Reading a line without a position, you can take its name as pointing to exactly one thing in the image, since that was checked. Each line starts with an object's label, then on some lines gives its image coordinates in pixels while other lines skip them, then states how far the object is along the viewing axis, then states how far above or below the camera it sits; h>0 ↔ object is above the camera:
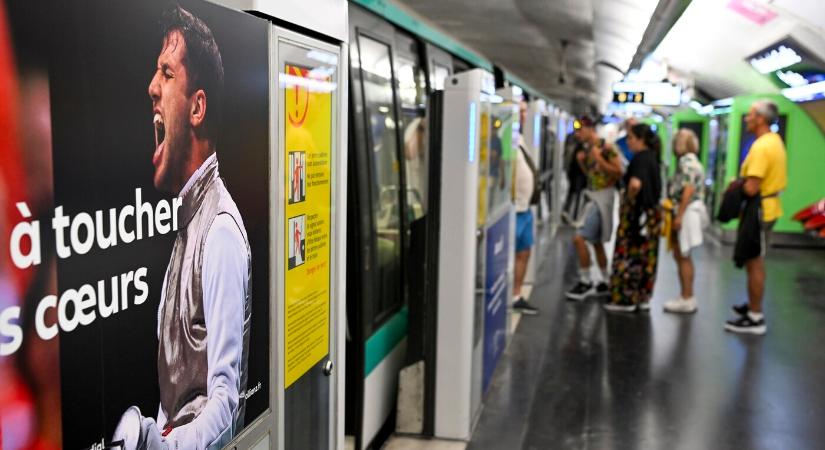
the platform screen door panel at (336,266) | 1.94 -0.35
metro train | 3.62 -0.36
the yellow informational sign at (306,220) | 1.96 -0.21
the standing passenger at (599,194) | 7.40 -0.46
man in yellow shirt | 6.21 -0.21
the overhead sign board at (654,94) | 13.91 +0.86
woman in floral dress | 6.87 -0.69
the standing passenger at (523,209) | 6.63 -0.55
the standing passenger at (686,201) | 6.89 -0.48
